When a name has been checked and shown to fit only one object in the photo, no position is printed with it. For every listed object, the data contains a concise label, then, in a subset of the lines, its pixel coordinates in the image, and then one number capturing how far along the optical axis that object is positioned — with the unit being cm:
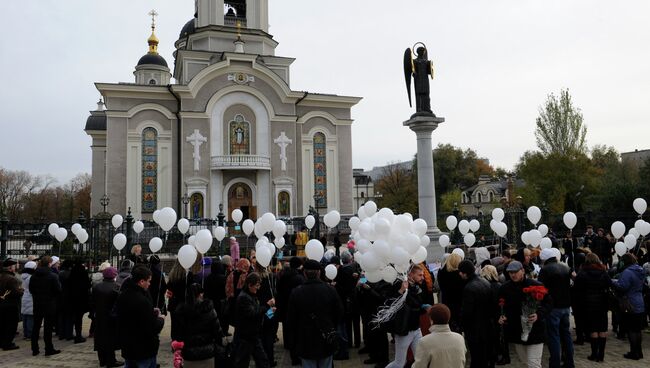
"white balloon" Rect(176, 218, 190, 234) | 1276
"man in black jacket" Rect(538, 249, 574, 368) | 677
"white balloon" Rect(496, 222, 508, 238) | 1149
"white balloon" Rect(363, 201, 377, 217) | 908
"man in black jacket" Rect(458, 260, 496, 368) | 611
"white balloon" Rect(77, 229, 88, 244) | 1303
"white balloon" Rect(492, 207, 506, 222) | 1324
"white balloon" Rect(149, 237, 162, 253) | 1109
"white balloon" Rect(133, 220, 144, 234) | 1459
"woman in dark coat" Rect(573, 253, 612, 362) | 727
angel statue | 1491
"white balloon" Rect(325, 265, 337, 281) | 762
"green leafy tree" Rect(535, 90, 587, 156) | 4141
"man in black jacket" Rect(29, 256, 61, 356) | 838
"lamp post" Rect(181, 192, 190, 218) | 2838
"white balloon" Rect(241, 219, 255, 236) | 1195
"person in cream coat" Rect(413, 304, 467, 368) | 412
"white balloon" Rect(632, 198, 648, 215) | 1401
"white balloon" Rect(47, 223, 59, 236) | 1398
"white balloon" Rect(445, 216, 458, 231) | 1359
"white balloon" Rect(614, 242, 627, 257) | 1079
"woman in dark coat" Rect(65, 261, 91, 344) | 895
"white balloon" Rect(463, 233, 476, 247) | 1197
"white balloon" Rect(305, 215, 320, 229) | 1527
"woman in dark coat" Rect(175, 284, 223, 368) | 517
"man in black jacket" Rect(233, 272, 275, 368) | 573
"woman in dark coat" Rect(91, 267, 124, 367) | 743
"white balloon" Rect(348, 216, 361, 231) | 966
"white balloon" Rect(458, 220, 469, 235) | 1384
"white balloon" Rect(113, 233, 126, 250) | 1180
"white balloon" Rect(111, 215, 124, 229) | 1467
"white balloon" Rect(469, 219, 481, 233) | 1405
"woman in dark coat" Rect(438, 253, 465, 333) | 735
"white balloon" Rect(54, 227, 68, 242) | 1330
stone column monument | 1446
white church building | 2938
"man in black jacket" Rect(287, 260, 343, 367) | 545
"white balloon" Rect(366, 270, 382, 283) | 670
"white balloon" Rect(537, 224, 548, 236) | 1206
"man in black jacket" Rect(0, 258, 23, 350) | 862
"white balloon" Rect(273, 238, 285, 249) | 1058
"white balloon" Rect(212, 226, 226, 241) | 1084
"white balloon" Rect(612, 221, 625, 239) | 1205
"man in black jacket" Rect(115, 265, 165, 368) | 545
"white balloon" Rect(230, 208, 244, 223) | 1448
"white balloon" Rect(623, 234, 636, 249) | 1088
